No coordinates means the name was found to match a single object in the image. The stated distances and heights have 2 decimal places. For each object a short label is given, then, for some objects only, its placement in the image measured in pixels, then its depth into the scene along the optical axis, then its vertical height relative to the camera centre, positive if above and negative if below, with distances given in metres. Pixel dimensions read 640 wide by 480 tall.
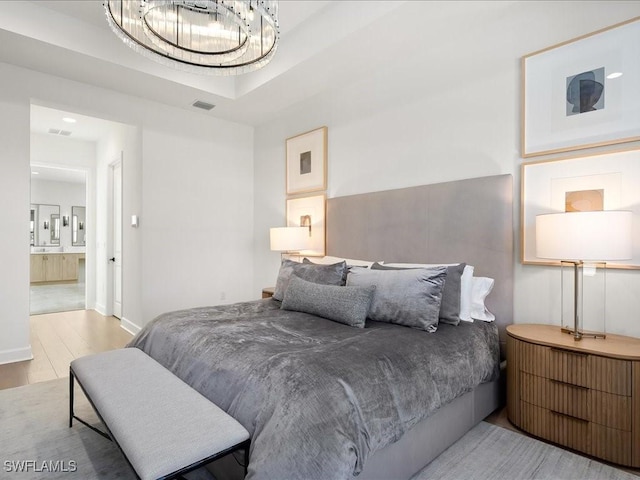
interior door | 5.11 -0.05
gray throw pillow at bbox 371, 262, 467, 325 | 2.34 -0.40
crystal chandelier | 1.97 +1.25
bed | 1.31 -0.61
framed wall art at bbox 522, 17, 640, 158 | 2.13 +0.95
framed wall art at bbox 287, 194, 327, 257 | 4.01 +0.23
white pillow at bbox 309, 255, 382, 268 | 3.16 -0.23
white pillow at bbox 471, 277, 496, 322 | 2.49 -0.42
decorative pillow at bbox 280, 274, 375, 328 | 2.31 -0.44
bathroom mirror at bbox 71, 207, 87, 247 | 9.84 +0.31
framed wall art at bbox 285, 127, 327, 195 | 4.04 +0.90
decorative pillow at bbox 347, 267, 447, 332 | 2.21 -0.38
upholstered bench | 1.20 -0.72
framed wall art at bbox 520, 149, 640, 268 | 2.10 +0.32
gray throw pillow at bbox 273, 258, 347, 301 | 2.82 -0.30
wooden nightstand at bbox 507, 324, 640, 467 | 1.78 -0.83
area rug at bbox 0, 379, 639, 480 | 1.78 -1.19
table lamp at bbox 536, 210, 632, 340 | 1.89 +0.01
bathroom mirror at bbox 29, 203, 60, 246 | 9.24 +0.31
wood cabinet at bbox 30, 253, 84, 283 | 8.91 -0.80
